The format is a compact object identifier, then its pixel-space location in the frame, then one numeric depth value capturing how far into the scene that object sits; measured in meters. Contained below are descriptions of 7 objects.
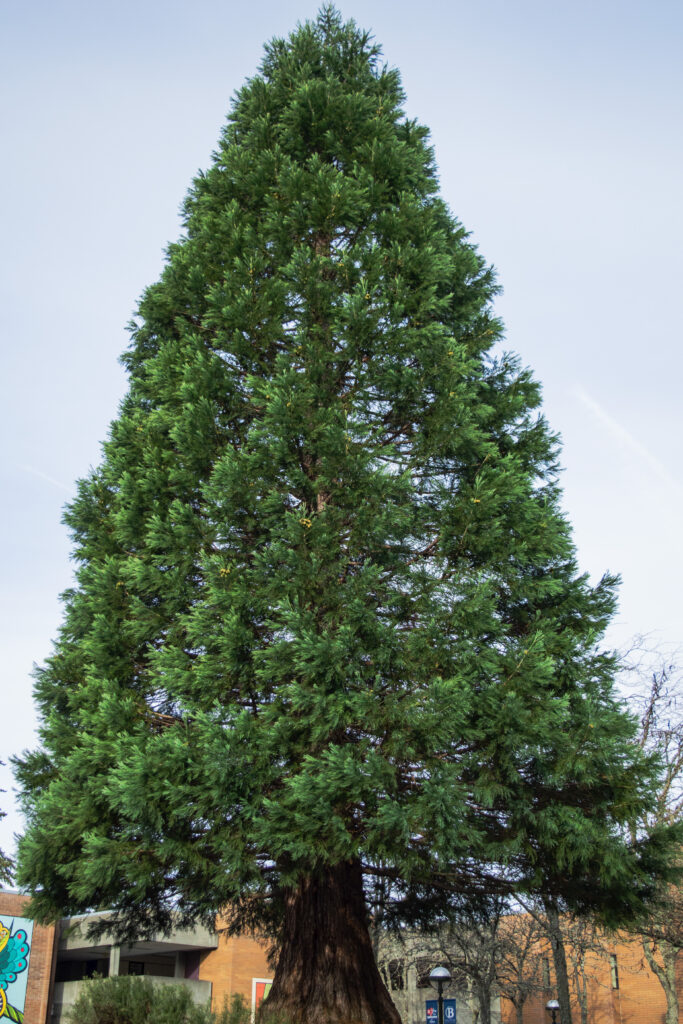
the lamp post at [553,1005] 32.39
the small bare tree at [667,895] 17.52
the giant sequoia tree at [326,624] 8.81
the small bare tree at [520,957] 27.69
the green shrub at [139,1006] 9.05
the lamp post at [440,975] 20.69
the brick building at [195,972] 27.80
